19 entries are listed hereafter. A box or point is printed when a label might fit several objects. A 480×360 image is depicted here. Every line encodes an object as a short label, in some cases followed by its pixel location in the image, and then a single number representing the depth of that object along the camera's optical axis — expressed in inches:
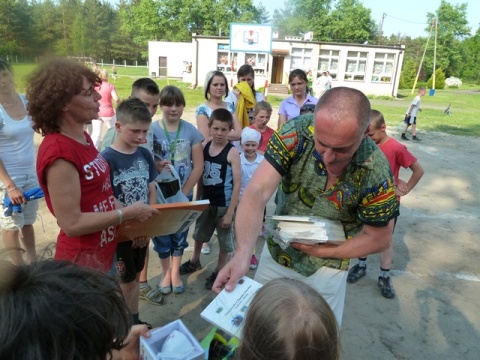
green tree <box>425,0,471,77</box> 2308.1
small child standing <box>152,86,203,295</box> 129.0
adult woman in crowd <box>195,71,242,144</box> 159.3
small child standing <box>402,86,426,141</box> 457.7
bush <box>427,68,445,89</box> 1846.7
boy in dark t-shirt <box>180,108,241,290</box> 136.9
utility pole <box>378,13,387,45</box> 2392.2
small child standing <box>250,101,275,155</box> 178.2
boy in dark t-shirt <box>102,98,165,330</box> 99.6
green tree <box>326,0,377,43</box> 2085.4
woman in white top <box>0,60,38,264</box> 118.1
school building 1203.9
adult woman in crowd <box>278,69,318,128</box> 198.7
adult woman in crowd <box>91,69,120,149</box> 294.5
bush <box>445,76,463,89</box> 2005.4
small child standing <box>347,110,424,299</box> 137.2
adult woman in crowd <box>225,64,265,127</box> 191.3
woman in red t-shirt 68.3
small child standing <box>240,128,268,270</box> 152.7
